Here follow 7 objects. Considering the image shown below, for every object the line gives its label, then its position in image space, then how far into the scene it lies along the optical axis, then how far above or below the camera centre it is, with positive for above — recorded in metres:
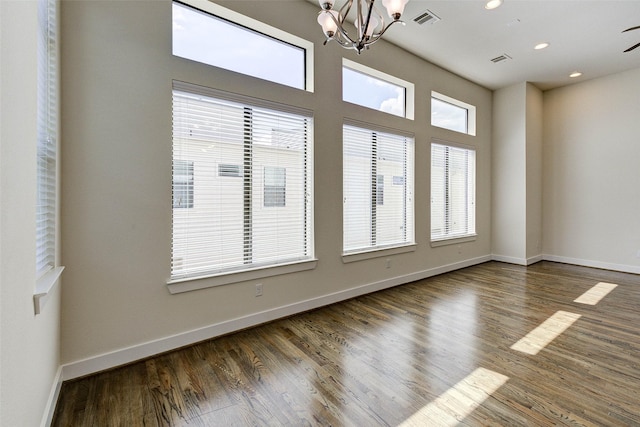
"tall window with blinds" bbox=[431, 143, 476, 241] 5.00 +0.42
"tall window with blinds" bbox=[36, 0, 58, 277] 1.71 +0.47
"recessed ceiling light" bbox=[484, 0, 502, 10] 3.21 +2.38
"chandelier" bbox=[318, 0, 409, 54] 1.98 +1.43
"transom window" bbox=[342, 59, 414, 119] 3.79 +1.79
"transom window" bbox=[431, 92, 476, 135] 5.03 +1.89
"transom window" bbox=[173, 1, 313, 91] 2.68 +1.76
